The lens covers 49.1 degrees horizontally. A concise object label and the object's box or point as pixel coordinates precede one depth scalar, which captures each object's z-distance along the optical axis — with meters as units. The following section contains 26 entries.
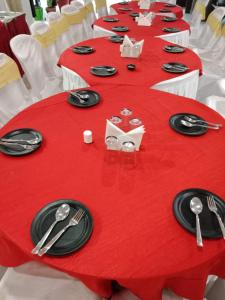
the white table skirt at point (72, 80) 2.02
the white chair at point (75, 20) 3.83
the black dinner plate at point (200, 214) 0.88
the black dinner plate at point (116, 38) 2.67
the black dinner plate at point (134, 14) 3.88
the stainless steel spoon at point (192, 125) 1.37
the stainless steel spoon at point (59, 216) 0.83
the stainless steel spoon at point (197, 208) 0.86
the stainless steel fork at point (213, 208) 0.88
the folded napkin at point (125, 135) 1.19
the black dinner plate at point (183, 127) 1.35
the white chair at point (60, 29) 3.26
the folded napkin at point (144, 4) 4.32
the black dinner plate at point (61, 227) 0.83
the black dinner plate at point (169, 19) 3.65
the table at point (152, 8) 4.30
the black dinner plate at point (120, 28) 3.18
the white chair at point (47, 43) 2.89
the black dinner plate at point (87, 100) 1.56
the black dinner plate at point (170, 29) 3.21
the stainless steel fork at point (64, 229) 0.82
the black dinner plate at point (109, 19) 3.57
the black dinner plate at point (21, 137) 1.18
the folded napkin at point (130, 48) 2.22
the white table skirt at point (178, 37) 3.11
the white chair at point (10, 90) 1.96
